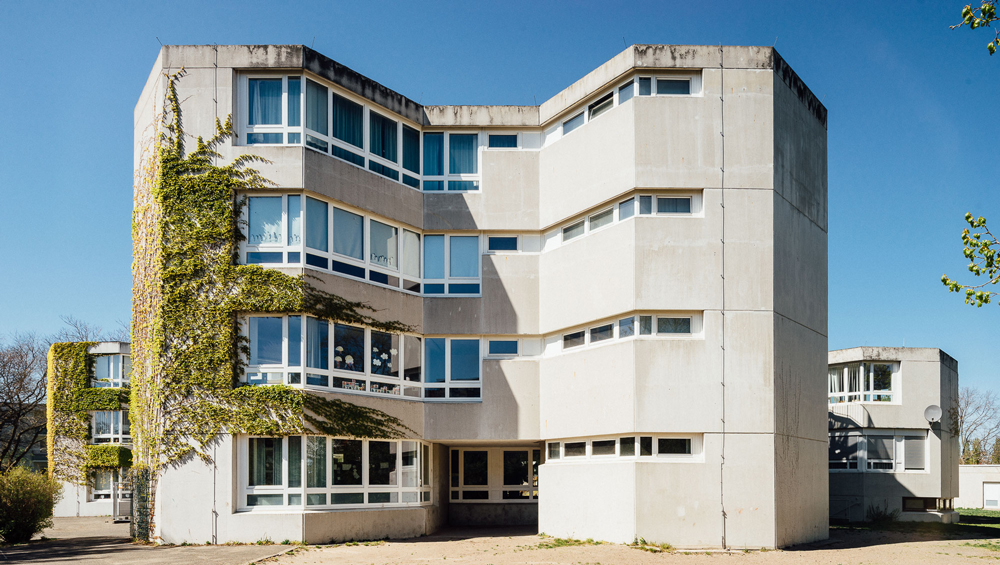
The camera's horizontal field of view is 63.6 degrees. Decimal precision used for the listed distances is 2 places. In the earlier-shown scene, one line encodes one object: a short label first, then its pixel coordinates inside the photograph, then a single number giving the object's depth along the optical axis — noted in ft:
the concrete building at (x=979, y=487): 148.25
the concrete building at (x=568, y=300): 55.72
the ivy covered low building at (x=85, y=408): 117.08
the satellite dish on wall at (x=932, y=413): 89.66
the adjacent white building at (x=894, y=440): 90.48
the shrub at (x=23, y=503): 55.47
